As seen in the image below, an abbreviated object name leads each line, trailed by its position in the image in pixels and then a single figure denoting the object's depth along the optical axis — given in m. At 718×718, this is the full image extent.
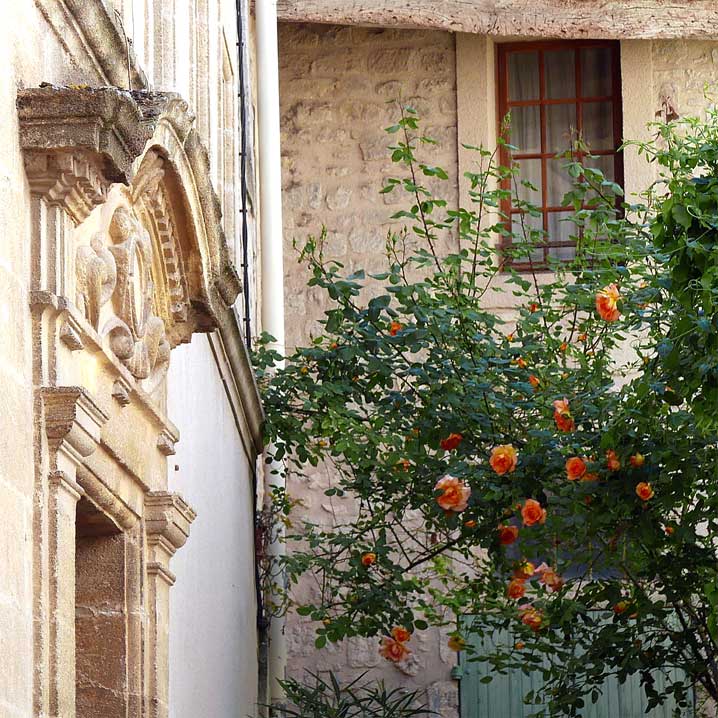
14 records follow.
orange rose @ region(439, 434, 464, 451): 10.56
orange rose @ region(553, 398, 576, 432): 9.77
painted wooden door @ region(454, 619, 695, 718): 13.67
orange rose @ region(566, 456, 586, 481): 9.70
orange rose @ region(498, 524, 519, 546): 10.49
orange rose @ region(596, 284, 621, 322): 9.79
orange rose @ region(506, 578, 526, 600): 10.41
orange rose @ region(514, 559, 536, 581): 10.49
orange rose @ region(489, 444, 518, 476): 9.96
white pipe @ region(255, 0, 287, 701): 12.83
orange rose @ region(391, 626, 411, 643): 11.01
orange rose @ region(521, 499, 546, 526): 9.89
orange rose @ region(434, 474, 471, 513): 10.19
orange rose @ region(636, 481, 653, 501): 9.57
